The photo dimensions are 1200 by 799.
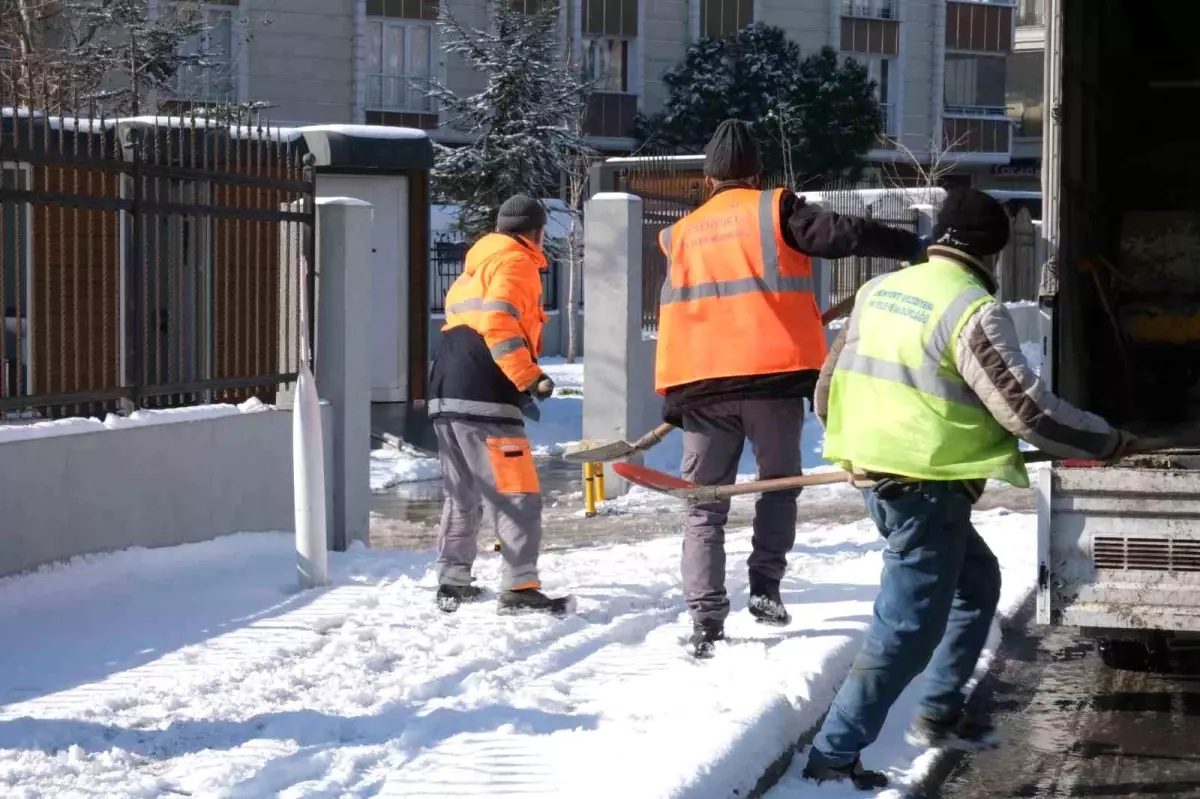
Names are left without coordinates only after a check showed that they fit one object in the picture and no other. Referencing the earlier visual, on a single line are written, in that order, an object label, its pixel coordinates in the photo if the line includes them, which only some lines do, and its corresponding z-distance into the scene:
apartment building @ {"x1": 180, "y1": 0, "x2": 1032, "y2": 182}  35.38
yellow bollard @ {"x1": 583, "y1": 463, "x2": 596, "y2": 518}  12.05
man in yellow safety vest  5.07
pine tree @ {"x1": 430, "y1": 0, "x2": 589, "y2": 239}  28.30
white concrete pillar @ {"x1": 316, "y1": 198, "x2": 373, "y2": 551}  9.30
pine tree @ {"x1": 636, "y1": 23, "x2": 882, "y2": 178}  36.88
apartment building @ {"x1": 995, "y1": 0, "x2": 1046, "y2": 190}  47.84
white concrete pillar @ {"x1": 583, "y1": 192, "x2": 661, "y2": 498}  12.63
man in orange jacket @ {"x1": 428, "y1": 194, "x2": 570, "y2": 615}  7.54
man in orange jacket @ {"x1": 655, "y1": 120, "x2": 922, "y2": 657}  6.53
